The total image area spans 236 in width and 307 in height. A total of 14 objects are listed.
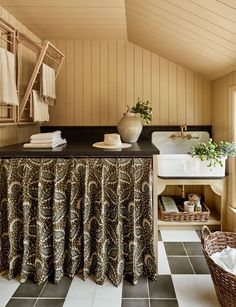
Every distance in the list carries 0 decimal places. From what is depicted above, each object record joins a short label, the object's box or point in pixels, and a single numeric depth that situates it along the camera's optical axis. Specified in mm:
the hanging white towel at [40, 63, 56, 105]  2619
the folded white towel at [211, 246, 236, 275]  1886
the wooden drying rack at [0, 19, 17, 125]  2244
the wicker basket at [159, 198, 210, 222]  2928
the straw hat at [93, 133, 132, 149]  2346
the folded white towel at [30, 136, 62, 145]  2256
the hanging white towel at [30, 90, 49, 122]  2607
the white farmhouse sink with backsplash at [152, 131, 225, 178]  2693
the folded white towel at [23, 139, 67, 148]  2232
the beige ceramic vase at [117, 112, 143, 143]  2754
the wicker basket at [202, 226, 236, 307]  1615
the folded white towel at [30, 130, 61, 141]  2266
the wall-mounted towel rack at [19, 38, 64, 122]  2393
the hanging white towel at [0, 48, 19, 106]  2066
